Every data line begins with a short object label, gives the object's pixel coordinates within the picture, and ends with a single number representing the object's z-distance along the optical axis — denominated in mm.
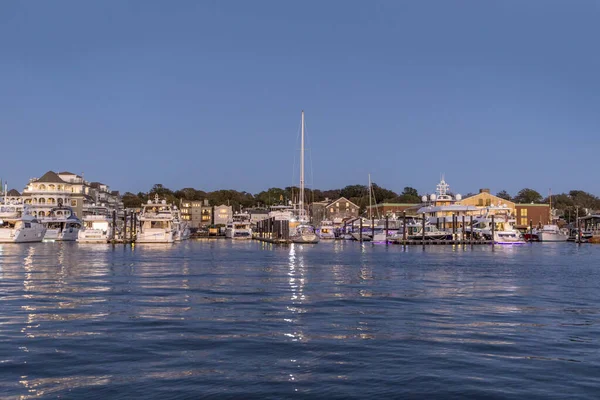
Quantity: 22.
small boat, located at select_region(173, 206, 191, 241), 116894
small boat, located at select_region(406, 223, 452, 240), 103312
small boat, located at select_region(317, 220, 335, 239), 141375
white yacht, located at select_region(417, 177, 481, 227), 111938
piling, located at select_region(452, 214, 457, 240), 101119
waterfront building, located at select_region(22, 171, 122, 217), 152500
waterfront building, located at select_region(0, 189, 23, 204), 172225
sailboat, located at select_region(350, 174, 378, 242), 113869
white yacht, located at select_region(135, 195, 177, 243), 96000
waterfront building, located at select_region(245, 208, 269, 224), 195000
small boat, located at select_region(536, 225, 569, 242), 125688
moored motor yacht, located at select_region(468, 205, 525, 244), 102544
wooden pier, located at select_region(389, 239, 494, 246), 98188
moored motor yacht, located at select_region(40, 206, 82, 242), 121688
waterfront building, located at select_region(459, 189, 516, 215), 151000
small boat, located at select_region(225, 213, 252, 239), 138500
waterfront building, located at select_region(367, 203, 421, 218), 185875
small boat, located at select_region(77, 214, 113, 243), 101375
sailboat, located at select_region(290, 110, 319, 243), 96875
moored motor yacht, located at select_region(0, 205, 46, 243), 99625
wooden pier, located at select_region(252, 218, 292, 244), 103162
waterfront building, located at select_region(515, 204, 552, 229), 169250
